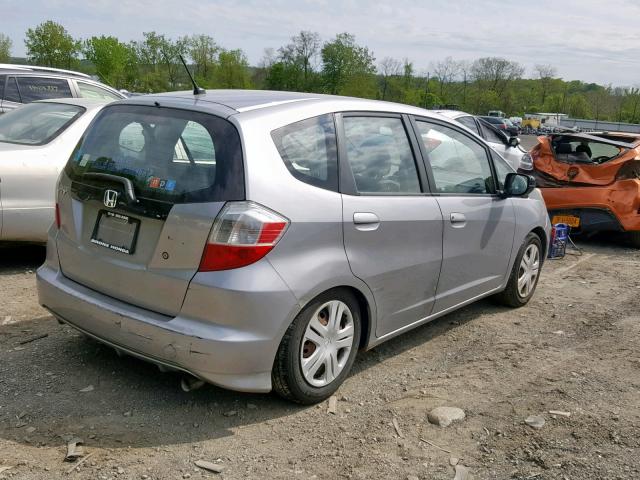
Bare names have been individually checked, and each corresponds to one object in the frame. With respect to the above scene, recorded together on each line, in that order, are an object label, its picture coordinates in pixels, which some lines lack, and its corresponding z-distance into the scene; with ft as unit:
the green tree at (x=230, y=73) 282.69
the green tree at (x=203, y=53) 305.12
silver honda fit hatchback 9.96
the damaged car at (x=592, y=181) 26.12
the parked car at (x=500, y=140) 35.46
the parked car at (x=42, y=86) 29.22
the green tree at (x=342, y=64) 307.37
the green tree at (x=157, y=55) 277.35
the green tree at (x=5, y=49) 264.76
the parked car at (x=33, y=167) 17.65
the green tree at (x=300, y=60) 304.09
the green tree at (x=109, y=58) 259.39
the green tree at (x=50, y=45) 243.81
